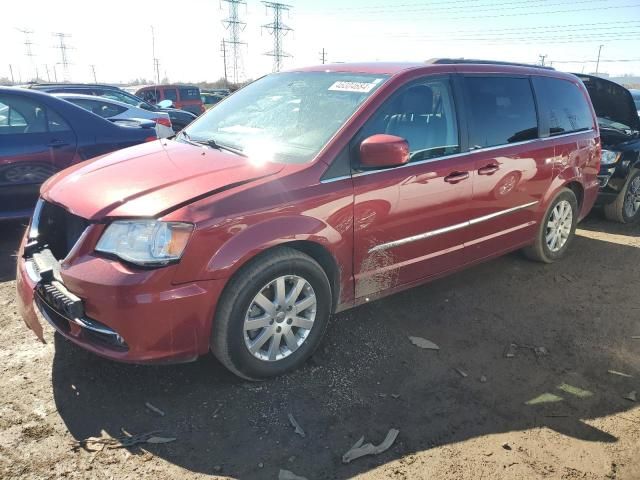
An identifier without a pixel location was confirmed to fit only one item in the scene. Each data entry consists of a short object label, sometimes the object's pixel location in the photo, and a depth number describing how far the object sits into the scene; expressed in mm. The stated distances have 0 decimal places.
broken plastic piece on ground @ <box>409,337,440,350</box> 3484
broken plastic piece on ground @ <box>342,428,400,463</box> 2447
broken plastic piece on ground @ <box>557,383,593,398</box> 3011
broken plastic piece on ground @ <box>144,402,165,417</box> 2699
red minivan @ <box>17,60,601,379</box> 2557
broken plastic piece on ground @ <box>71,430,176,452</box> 2449
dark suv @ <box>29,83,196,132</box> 10434
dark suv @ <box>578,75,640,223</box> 6504
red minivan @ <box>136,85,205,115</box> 21016
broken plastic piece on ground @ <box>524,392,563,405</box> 2928
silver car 8273
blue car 4992
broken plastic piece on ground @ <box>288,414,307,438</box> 2588
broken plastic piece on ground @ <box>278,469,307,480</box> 2309
